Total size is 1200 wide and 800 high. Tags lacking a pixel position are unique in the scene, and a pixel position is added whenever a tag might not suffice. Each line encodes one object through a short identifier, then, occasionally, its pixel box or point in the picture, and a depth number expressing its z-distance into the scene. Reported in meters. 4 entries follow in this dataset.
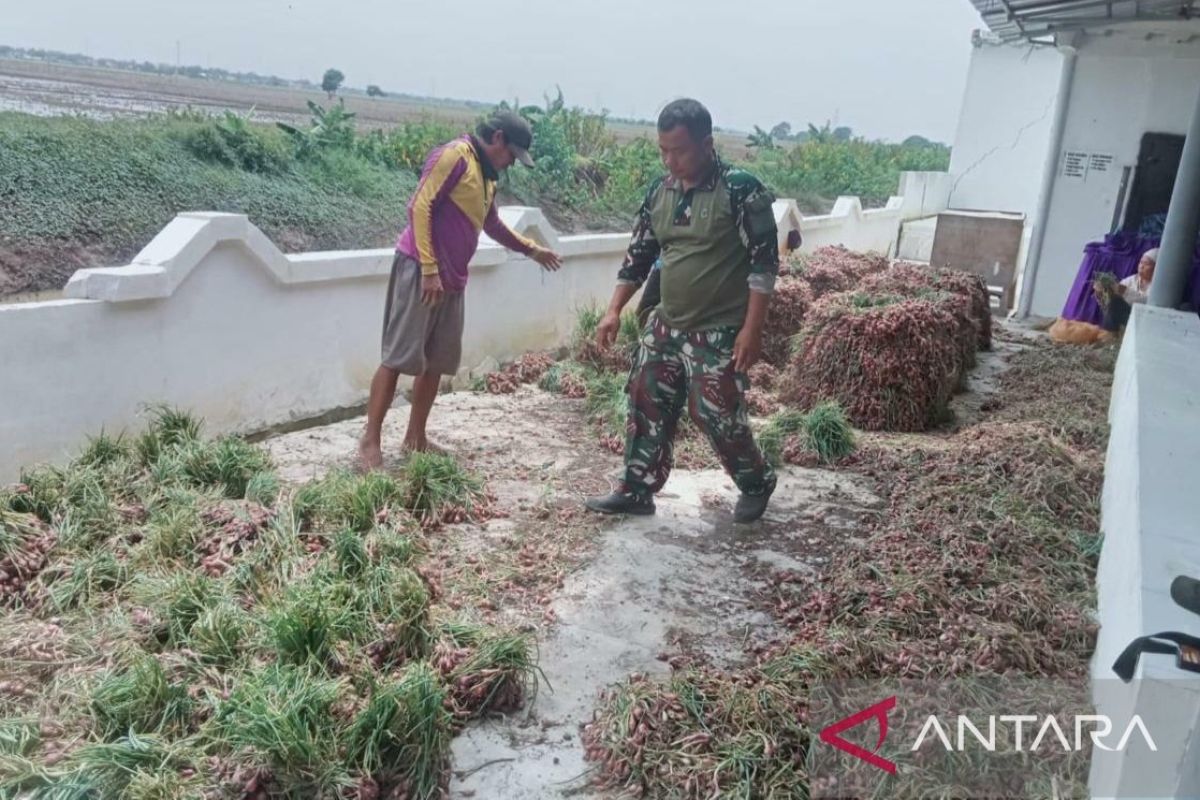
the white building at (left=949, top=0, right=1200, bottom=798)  1.83
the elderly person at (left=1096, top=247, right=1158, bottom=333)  8.02
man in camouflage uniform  3.86
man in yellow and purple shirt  4.47
